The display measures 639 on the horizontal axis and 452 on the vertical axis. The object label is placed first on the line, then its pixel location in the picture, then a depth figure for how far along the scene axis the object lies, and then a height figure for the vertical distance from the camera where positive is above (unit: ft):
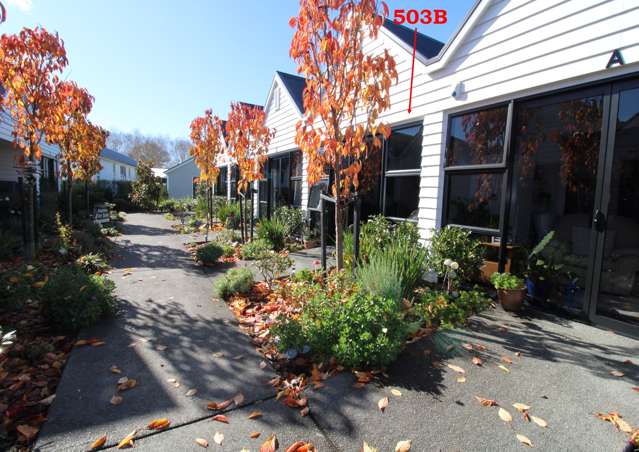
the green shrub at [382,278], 10.53 -2.36
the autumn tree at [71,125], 22.75 +5.66
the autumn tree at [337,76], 10.60 +4.65
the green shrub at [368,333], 7.92 -3.20
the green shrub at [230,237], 26.52 -2.81
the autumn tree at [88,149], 26.21 +4.45
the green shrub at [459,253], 13.35 -1.67
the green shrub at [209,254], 19.21 -3.06
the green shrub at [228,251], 21.66 -3.20
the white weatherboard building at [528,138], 10.32 +3.66
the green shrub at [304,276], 14.66 -3.24
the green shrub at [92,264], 16.69 -3.48
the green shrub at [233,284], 13.93 -3.53
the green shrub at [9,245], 18.17 -2.94
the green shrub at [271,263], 14.99 -2.71
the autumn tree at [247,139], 23.36 +4.89
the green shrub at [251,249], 20.18 -2.87
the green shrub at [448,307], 10.90 -3.39
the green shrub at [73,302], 10.01 -3.36
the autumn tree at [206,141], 30.83 +6.05
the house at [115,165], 106.63 +12.67
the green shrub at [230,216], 34.35 -1.26
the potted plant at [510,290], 11.75 -2.79
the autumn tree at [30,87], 17.31 +6.16
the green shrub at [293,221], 27.09 -1.20
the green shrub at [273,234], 23.75 -2.09
